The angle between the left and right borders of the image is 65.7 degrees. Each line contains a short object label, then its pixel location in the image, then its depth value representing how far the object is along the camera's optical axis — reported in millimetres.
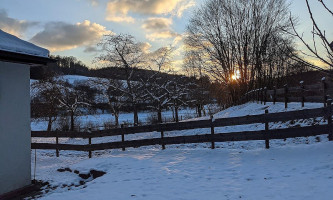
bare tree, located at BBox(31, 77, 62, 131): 28412
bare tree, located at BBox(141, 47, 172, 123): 27656
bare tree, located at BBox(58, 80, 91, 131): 31578
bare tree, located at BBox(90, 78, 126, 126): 29062
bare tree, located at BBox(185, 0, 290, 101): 28375
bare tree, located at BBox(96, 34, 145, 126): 27709
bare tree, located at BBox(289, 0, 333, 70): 2461
